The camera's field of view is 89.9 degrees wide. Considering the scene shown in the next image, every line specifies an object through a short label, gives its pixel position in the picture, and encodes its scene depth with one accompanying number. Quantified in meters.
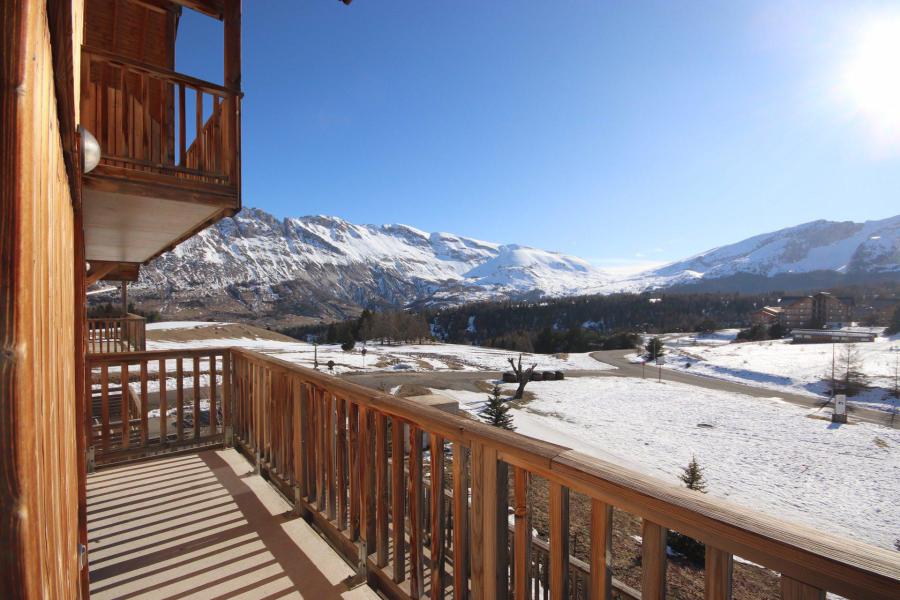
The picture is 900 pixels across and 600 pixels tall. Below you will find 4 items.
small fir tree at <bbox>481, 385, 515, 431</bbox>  15.05
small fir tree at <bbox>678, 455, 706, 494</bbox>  10.59
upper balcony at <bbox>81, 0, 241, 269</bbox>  3.31
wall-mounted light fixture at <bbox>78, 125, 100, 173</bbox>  1.71
